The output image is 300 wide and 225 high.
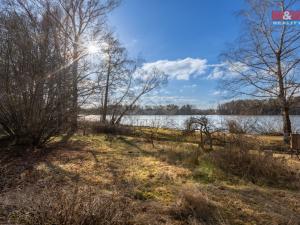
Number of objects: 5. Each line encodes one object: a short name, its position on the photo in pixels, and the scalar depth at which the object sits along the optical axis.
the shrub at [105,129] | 10.66
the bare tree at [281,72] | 9.36
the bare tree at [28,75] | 4.77
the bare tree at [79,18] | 8.68
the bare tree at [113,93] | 11.61
